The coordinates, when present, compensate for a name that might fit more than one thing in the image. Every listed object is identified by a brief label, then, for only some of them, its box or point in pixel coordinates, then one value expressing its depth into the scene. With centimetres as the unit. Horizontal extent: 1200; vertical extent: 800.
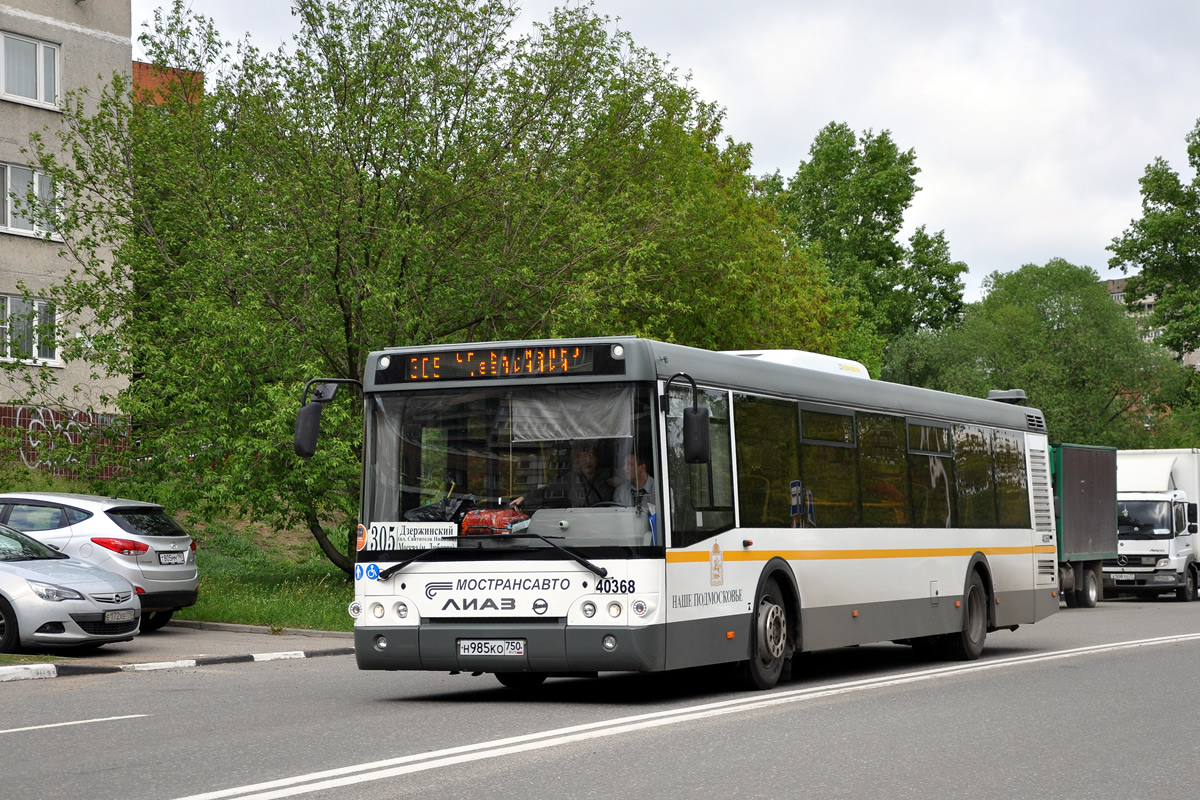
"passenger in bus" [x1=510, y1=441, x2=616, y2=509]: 1191
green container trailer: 3070
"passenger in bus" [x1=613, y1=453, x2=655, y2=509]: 1187
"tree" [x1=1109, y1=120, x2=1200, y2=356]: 6581
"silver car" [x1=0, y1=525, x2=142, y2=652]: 1647
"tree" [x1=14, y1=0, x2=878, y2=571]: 2375
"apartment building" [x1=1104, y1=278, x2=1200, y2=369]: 7231
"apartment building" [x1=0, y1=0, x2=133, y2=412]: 3669
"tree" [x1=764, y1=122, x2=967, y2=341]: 6712
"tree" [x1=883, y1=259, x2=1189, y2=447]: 6838
